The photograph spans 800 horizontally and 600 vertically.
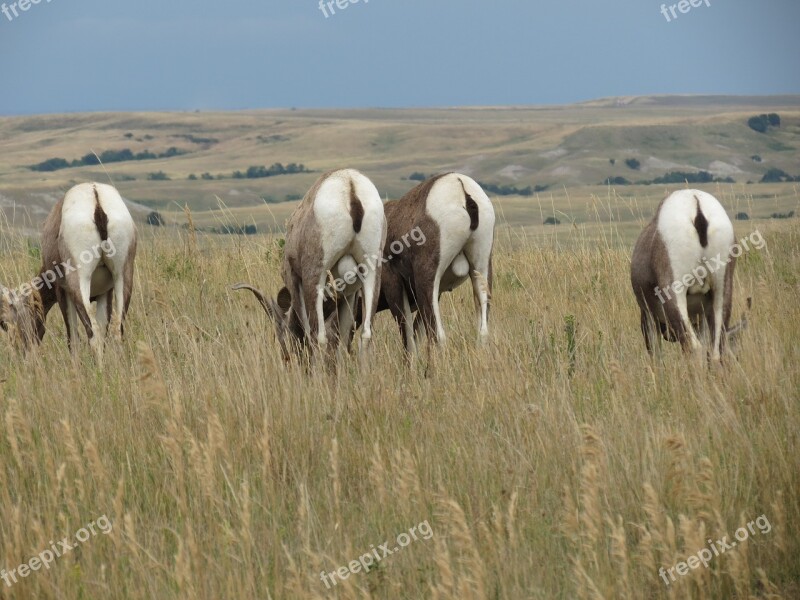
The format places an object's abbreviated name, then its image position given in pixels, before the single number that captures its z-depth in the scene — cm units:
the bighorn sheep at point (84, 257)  1744
